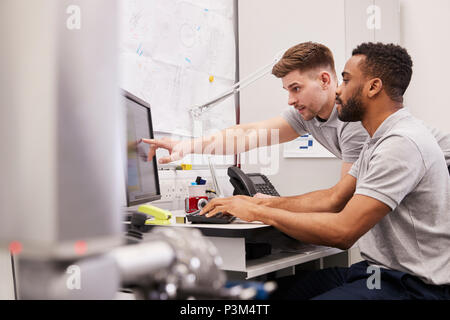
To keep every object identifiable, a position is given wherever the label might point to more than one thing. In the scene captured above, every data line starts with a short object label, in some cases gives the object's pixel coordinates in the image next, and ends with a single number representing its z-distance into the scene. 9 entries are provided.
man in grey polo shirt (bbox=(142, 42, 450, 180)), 1.76
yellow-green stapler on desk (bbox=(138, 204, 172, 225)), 1.43
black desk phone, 1.81
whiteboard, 1.96
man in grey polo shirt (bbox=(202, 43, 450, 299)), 1.19
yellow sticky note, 2.13
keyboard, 1.43
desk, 1.30
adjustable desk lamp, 2.00
